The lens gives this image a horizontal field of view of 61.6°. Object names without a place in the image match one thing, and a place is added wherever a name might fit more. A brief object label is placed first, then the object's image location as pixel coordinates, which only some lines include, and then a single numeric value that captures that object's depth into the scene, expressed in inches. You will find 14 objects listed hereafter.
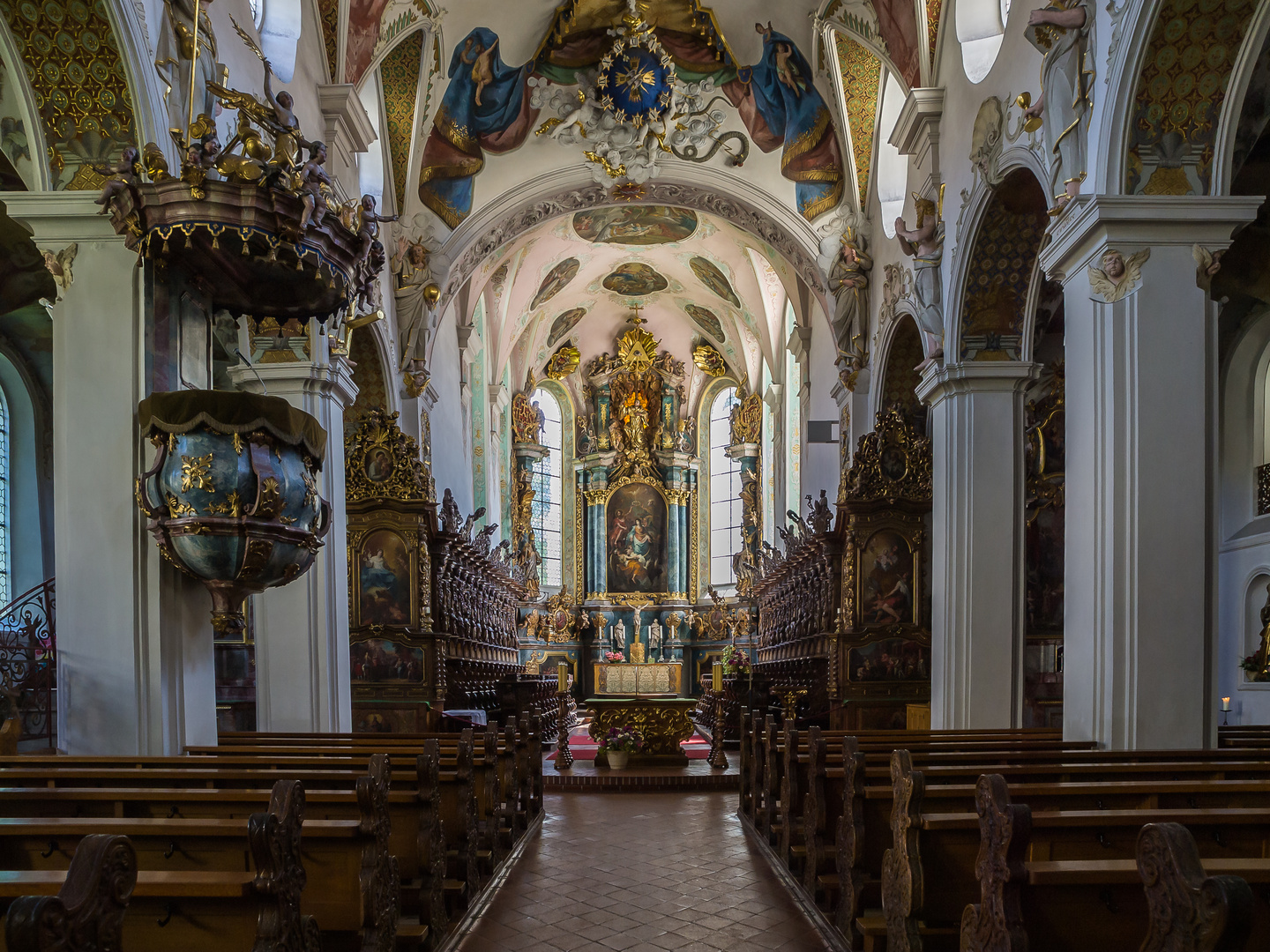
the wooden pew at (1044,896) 111.0
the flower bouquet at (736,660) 610.7
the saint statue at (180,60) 244.1
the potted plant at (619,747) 463.5
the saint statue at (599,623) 986.7
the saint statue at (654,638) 981.2
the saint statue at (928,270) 392.2
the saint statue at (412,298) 525.0
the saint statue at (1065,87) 259.4
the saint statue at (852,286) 525.7
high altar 964.0
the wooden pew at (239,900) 111.4
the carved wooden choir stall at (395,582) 470.9
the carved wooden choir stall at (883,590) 453.4
